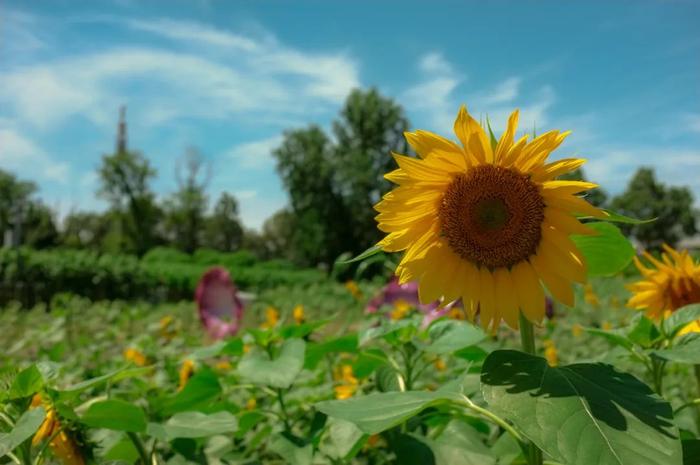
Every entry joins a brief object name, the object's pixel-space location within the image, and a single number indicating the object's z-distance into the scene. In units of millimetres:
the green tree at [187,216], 46094
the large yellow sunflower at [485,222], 964
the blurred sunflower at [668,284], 1405
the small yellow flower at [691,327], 1187
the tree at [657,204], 44812
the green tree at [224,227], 53406
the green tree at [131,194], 45281
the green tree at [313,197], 32312
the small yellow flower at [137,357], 2408
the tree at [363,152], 32188
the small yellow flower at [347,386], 1568
